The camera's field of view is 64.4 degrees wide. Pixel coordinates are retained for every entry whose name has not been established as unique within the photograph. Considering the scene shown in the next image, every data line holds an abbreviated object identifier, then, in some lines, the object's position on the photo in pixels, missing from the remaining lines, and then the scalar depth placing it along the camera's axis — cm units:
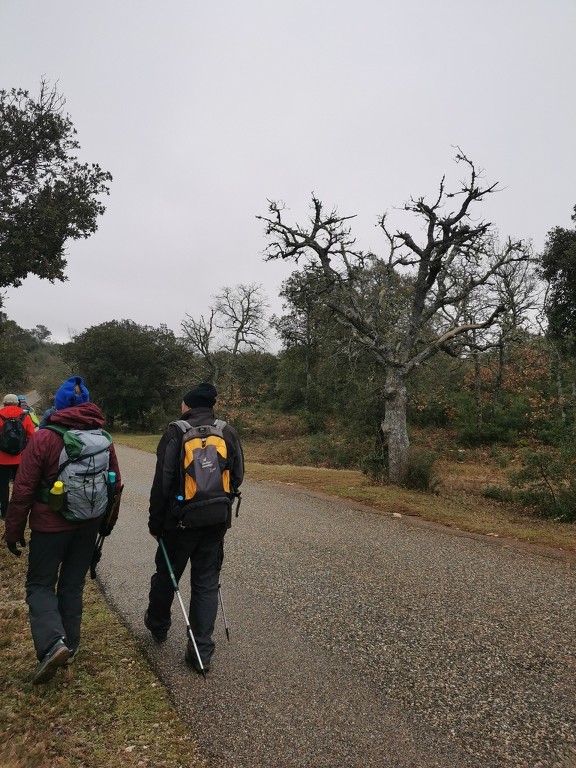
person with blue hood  302
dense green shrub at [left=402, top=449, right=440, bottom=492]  1144
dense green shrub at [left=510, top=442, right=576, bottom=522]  946
